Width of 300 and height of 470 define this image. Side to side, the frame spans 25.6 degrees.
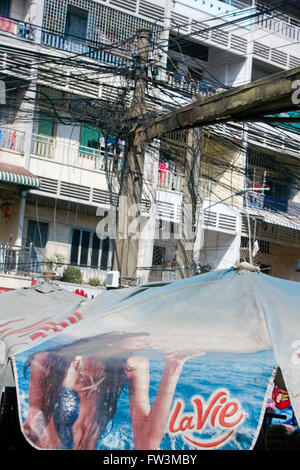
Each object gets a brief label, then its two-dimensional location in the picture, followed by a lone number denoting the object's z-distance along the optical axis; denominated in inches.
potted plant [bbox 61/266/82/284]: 761.0
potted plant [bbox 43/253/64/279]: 770.2
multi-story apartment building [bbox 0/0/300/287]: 754.8
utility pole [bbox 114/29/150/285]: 452.8
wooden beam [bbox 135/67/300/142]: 301.7
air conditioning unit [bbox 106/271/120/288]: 446.3
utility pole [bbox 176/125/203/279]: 514.3
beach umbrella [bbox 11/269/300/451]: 180.5
